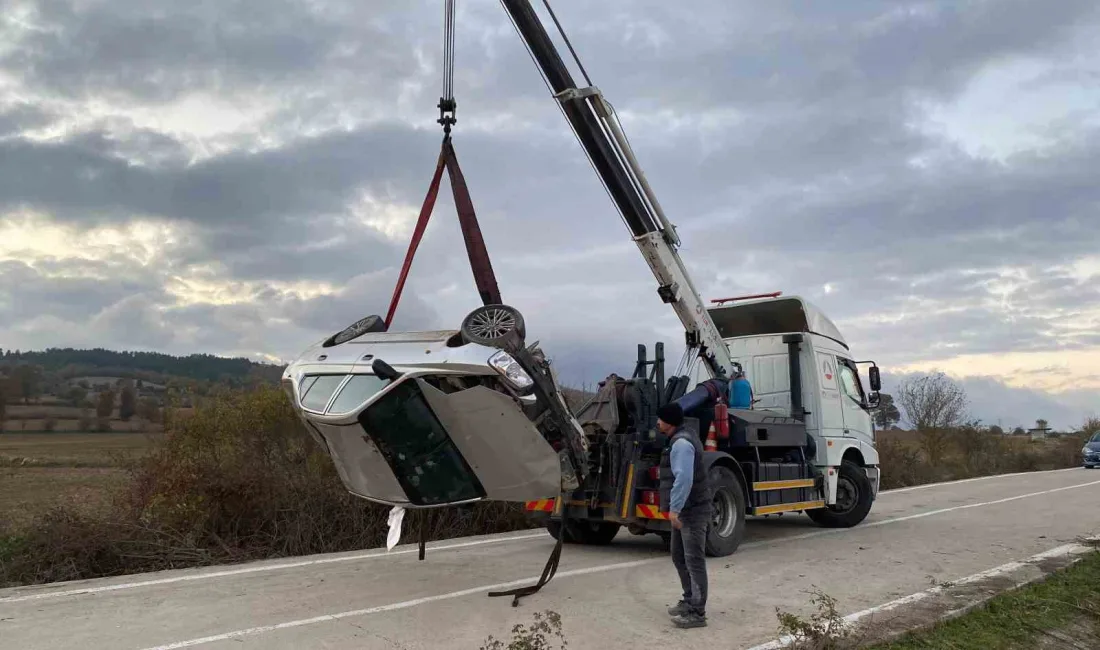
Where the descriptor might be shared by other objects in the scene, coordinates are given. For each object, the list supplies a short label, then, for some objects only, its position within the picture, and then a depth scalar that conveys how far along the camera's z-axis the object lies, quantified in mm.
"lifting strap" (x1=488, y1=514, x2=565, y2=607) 7555
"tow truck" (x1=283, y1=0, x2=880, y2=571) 6789
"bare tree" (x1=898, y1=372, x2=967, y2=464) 30656
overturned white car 6680
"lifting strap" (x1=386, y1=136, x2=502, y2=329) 7383
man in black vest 6586
